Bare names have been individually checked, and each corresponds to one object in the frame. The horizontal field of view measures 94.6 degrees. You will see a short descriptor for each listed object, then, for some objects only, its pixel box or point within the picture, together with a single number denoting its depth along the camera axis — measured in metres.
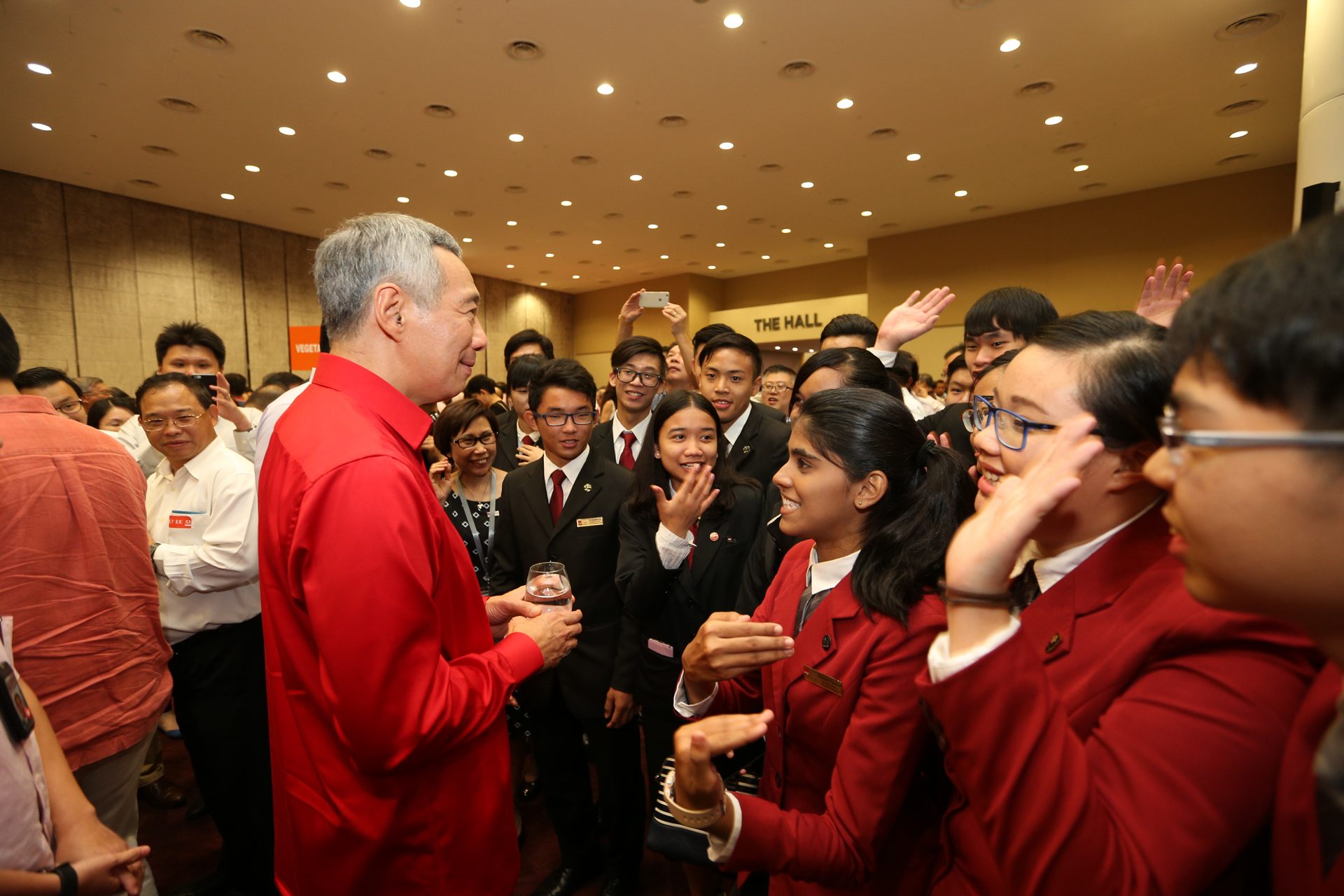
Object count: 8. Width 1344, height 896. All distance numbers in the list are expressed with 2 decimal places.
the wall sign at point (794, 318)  13.05
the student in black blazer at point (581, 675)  2.52
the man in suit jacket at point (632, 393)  3.73
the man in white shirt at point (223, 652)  2.47
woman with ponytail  1.15
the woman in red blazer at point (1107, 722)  0.73
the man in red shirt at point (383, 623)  1.11
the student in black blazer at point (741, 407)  3.31
